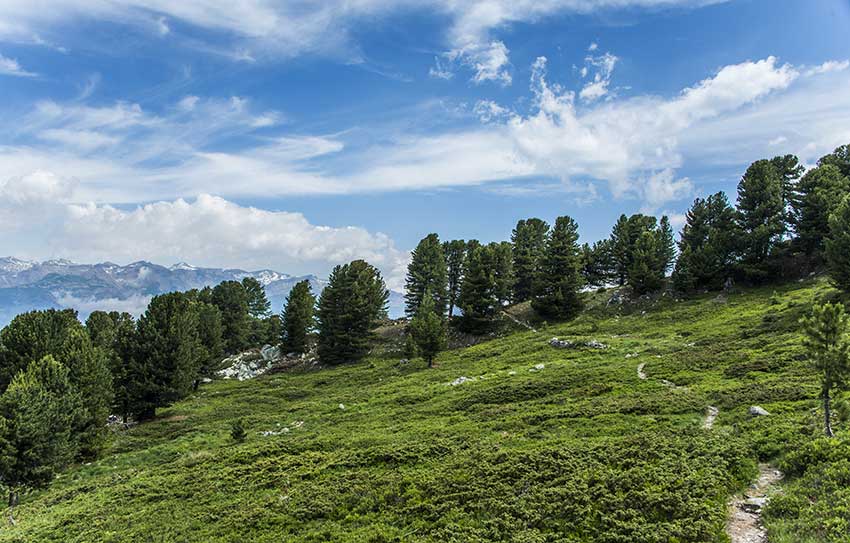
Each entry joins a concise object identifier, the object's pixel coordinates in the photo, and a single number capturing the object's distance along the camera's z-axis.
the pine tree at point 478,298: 72.56
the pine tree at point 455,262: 92.06
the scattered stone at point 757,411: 21.57
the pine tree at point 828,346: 17.56
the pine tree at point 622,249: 81.50
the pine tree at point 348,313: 71.75
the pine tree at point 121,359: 45.56
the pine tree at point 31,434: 27.80
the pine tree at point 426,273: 85.81
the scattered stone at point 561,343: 49.66
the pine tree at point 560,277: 69.75
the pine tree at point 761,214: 62.56
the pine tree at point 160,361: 45.91
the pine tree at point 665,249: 74.94
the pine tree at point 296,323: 80.62
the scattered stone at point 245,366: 74.88
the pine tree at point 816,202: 59.50
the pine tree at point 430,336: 56.03
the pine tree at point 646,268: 68.50
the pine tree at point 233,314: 90.69
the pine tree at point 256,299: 100.38
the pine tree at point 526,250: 86.44
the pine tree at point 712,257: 64.75
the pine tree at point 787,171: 65.75
